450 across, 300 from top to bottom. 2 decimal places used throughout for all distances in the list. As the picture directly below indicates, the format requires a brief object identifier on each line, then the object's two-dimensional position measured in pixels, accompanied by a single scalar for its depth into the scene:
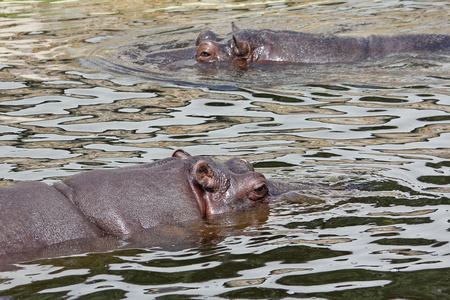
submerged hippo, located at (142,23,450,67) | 25.55
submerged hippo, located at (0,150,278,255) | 11.55
